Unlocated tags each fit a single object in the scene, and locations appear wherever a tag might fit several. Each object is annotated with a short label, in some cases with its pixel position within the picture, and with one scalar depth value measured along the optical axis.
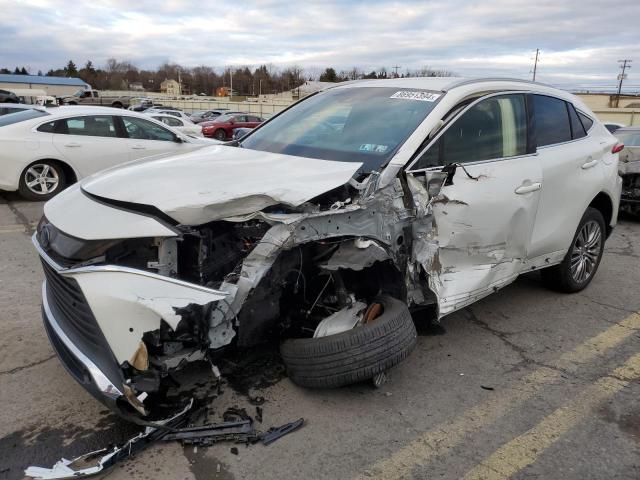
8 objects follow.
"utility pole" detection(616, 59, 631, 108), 59.84
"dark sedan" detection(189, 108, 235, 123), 33.92
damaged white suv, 2.55
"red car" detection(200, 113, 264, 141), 26.58
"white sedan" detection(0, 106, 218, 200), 8.14
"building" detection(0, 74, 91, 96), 81.44
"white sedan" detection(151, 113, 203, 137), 19.12
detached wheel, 2.91
